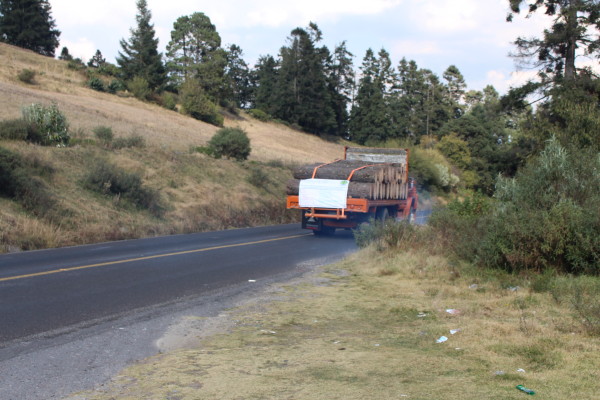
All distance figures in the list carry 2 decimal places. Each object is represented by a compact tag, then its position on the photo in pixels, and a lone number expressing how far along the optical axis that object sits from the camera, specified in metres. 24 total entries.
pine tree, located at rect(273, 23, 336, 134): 88.31
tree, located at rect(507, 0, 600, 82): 27.73
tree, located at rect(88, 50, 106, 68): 78.89
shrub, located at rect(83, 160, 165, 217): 21.94
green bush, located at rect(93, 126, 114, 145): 32.28
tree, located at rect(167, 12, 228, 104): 81.12
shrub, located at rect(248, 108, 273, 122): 86.00
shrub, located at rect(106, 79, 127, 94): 67.19
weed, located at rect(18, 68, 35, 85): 56.31
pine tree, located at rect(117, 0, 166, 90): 72.88
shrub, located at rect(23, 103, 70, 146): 25.95
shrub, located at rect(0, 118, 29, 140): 23.61
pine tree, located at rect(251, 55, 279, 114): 91.62
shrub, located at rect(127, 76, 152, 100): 68.81
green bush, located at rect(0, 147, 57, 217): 18.06
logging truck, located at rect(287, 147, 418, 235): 19.05
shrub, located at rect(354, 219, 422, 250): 13.21
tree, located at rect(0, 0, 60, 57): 76.81
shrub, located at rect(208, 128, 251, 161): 38.91
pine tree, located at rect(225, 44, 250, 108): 106.31
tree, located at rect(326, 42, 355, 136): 98.88
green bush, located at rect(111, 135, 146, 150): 29.63
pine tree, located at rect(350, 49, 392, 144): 87.50
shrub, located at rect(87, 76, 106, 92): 65.41
